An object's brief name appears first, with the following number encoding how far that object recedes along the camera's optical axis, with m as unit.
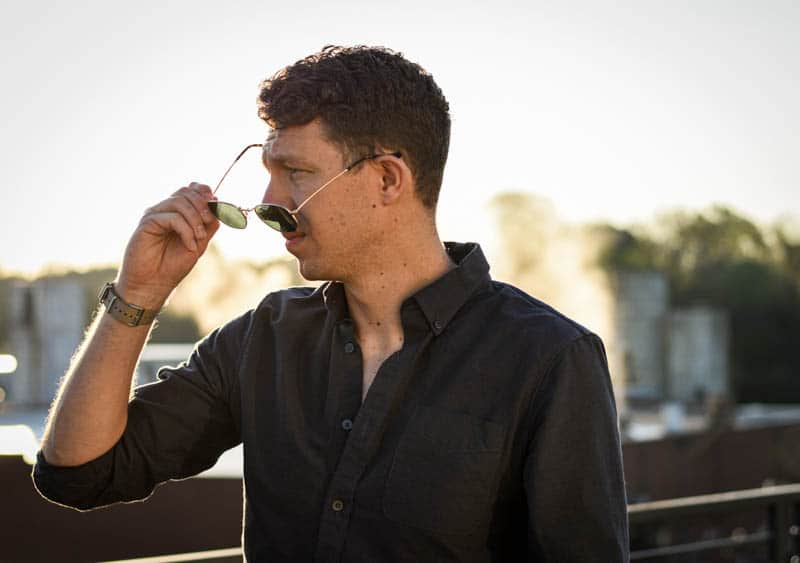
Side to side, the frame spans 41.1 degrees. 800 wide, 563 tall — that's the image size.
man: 2.03
